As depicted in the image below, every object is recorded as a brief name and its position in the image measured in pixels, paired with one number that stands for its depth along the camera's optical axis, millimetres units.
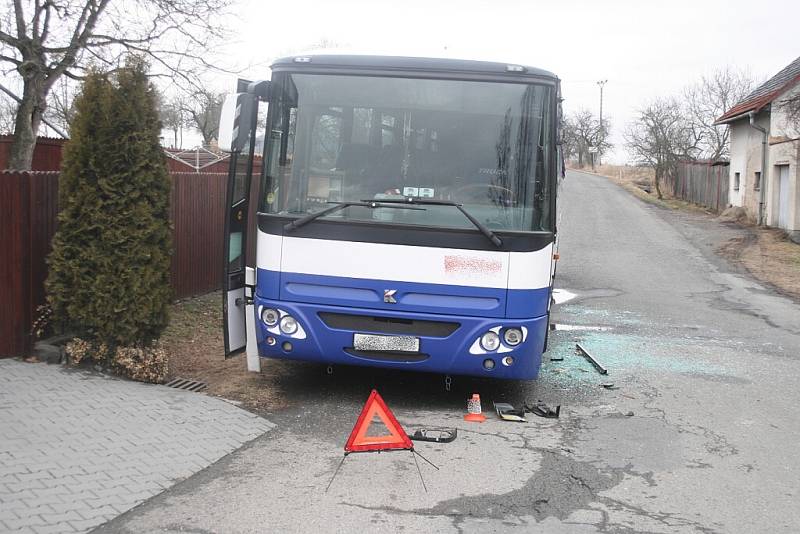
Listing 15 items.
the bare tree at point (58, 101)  18609
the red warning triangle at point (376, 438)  5797
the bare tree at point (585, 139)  81500
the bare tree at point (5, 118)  28992
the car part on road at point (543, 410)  7555
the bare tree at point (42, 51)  14008
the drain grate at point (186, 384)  7902
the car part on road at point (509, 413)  7396
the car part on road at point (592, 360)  9495
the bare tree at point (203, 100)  16312
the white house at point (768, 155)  26969
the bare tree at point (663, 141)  47594
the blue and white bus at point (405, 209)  7109
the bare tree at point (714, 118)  51844
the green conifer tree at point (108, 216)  7547
